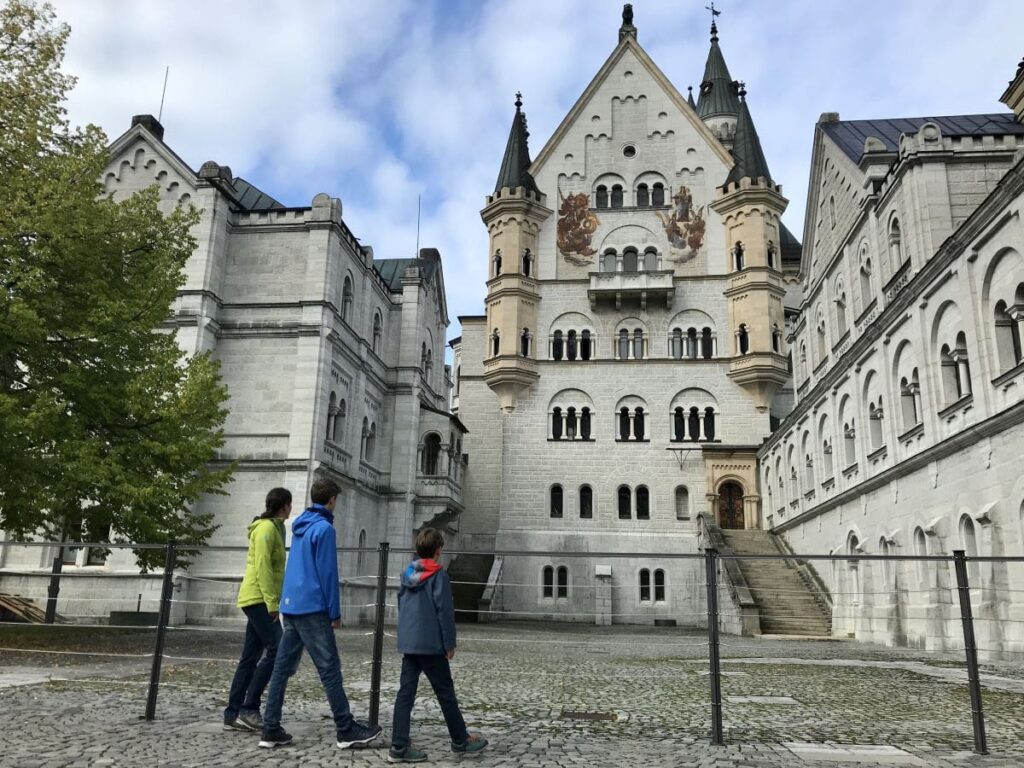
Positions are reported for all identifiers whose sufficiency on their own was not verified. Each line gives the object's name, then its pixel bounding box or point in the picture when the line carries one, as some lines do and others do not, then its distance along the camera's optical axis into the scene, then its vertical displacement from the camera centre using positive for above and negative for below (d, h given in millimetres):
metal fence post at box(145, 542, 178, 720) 7891 -512
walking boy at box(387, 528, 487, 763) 6418 -509
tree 16125 +4659
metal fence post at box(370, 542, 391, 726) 7395 -585
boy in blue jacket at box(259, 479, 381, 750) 6730 -423
